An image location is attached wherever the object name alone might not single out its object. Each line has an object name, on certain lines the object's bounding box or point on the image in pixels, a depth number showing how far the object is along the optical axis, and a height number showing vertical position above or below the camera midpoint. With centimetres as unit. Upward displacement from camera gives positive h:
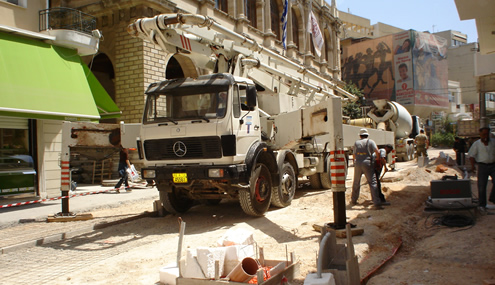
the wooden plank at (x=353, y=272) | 390 -123
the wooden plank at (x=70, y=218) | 936 -142
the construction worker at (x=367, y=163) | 880 -35
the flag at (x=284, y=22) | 2512 +798
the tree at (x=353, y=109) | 3747 +360
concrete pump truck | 757 +41
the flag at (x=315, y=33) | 2749 +803
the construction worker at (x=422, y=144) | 2105 +6
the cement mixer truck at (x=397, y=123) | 2168 +127
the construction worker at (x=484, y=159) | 774 -30
